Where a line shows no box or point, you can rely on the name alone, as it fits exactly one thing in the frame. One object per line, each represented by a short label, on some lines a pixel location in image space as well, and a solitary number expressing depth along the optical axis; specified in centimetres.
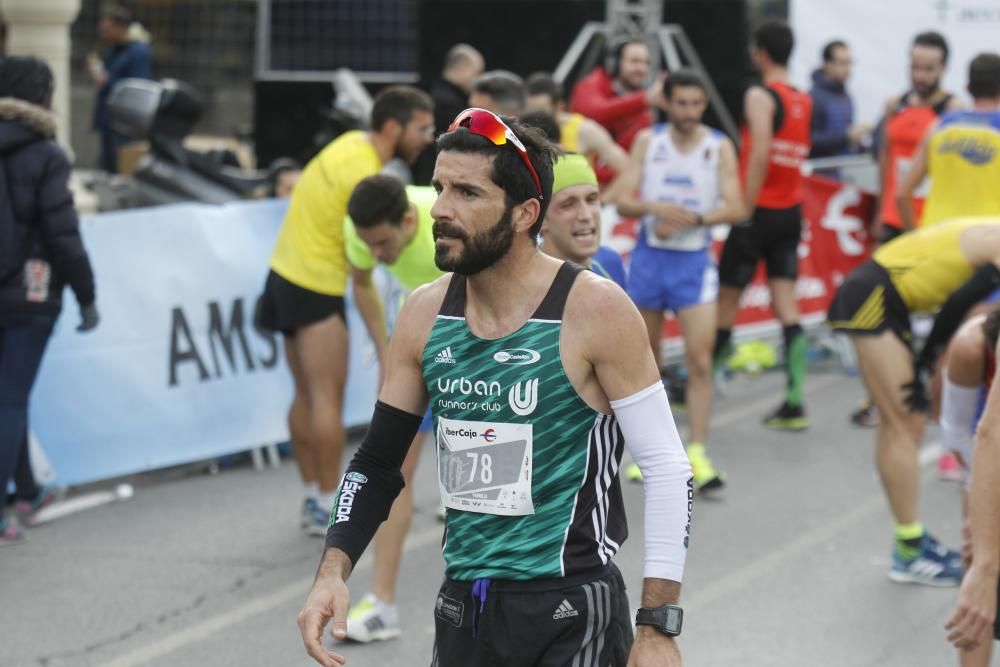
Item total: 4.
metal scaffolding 2648
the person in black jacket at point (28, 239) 1387
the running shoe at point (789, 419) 1987
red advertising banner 2411
